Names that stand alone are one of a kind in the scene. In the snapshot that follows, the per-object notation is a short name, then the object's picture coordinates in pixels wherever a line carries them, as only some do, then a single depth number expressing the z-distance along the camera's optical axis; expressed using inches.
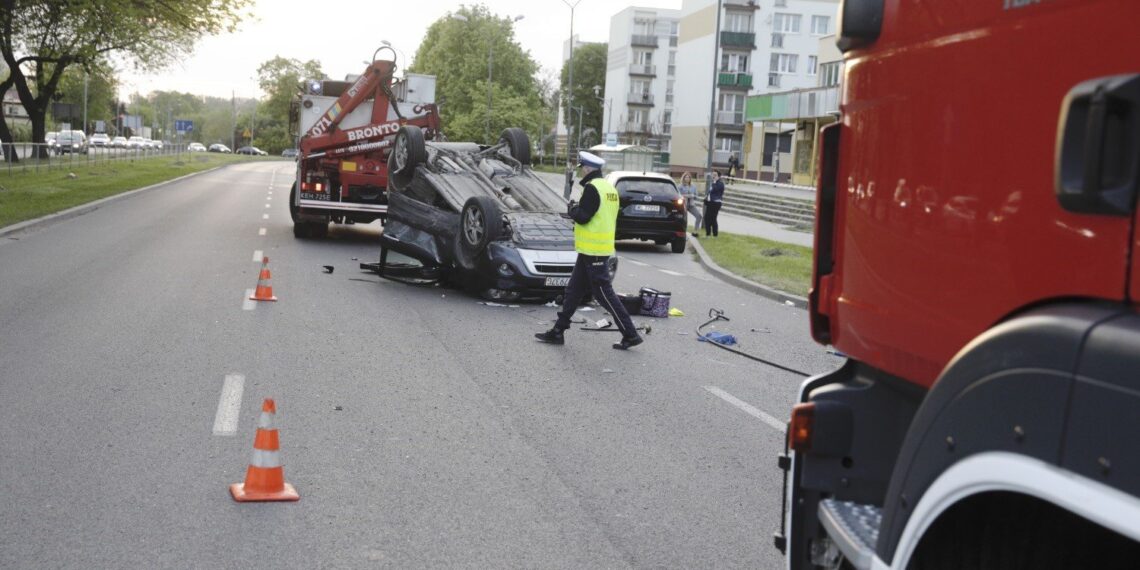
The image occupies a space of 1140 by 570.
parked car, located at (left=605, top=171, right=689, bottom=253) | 1009.5
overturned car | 562.3
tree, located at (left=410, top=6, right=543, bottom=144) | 3887.8
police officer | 439.8
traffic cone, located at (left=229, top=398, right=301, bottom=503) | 223.9
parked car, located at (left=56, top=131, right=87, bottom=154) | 2022.6
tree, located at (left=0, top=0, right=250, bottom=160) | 1127.6
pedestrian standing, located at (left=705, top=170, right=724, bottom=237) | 1161.4
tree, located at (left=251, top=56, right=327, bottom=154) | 6008.9
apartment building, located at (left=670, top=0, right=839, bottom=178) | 3368.6
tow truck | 837.2
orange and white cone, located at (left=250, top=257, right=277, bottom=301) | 526.9
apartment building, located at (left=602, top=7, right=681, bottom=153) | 4667.8
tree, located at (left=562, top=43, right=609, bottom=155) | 5206.7
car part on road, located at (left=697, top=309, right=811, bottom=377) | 425.8
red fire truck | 80.3
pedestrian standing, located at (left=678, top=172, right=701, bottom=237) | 1200.9
